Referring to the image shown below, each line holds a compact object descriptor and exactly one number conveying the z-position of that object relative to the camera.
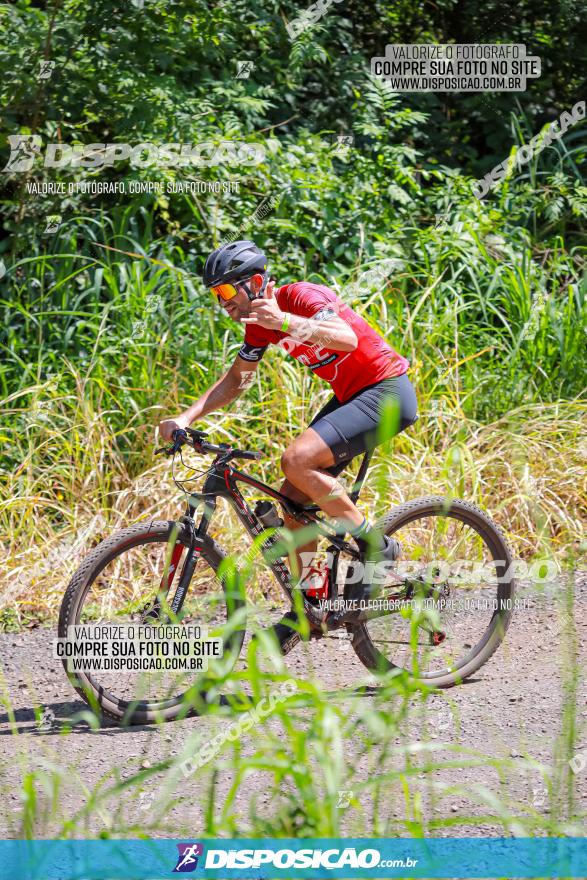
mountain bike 7.85
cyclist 7.74
